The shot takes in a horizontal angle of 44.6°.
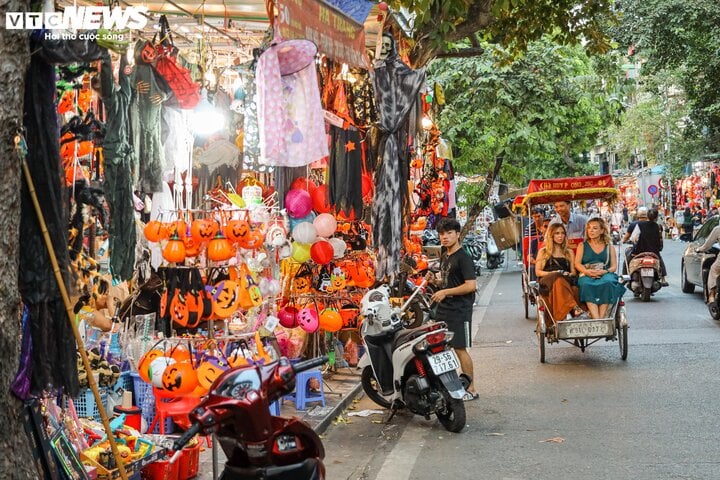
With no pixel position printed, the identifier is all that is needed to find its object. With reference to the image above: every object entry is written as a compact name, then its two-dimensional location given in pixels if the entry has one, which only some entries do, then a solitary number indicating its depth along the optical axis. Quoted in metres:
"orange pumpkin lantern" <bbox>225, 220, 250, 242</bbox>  6.61
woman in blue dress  11.05
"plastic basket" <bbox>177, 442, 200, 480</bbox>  6.22
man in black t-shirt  9.11
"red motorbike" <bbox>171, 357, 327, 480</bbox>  3.97
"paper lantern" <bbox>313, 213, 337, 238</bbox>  8.82
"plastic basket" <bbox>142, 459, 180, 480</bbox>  6.02
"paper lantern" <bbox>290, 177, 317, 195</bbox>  8.74
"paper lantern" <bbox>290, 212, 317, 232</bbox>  8.62
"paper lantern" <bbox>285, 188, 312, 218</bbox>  8.45
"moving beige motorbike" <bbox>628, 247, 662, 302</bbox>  17.50
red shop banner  6.80
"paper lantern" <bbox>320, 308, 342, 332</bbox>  9.36
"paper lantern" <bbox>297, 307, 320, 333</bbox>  8.92
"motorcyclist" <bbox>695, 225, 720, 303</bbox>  14.31
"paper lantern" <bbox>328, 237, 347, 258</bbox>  9.48
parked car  16.30
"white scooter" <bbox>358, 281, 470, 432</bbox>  7.95
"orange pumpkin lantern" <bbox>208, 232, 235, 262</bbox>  6.38
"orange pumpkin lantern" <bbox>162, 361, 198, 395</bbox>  5.96
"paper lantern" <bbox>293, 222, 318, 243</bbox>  8.58
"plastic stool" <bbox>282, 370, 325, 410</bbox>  8.73
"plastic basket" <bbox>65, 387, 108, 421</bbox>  6.71
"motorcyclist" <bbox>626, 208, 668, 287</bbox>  17.70
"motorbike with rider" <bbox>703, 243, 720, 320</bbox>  14.32
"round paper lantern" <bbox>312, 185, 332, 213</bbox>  8.83
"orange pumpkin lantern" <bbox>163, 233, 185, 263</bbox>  6.24
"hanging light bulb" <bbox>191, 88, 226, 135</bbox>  7.28
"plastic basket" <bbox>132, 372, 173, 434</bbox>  7.48
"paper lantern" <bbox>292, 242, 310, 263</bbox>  8.77
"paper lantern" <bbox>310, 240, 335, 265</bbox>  8.91
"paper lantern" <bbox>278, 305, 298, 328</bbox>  8.98
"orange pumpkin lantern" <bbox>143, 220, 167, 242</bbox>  6.41
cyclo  10.93
